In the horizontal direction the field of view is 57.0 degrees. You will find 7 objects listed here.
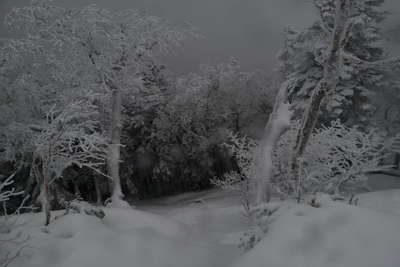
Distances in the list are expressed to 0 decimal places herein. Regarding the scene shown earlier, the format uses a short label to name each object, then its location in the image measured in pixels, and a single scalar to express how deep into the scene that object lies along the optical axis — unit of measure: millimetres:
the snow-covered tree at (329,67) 6441
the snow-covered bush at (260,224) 5370
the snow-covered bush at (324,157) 10430
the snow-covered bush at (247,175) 12872
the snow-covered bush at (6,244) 4605
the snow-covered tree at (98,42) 15883
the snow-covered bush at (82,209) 6758
